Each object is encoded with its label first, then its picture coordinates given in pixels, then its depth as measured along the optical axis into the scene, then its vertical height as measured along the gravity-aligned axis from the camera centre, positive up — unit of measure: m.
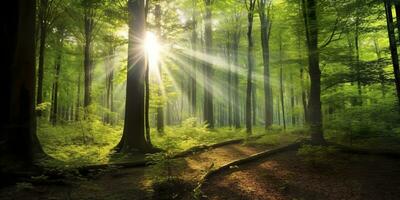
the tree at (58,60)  18.50 +4.95
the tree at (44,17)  13.54 +5.75
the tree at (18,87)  6.24 +0.88
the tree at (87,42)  16.94 +5.32
